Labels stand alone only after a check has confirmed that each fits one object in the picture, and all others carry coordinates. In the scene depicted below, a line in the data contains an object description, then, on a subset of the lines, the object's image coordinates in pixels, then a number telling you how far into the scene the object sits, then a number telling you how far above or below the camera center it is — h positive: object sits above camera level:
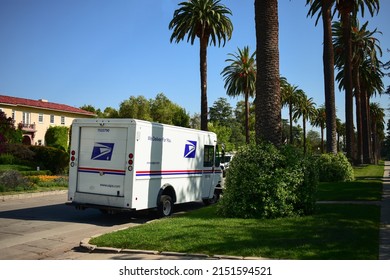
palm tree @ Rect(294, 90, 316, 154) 75.78 +15.16
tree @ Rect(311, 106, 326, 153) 96.21 +15.82
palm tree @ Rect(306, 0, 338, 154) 22.66 +5.98
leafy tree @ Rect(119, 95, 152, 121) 69.12 +12.39
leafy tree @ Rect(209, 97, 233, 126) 110.94 +19.35
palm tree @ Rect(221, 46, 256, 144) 51.09 +13.92
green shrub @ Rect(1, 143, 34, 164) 27.04 +1.70
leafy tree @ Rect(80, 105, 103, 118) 91.96 +16.37
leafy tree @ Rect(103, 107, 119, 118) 74.66 +12.81
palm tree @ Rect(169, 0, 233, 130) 30.02 +12.22
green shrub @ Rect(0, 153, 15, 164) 29.19 +1.25
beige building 45.29 +7.63
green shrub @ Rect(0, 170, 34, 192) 16.39 -0.28
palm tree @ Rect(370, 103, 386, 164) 73.91 +13.28
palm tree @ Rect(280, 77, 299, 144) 66.25 +15.25
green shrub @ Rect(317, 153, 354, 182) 21.02 +0.67
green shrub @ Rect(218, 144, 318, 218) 9.65 -0.09
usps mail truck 10.35 +0.35
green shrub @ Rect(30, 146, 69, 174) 26.88 +1.19
